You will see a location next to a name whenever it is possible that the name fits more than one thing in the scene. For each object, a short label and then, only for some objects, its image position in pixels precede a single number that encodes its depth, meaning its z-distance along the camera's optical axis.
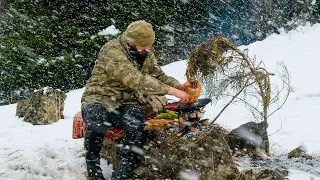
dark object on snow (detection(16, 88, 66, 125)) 8.72
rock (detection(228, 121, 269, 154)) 5.95
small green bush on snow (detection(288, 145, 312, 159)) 6.19
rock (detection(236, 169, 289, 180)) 4.09
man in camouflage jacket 4.07
